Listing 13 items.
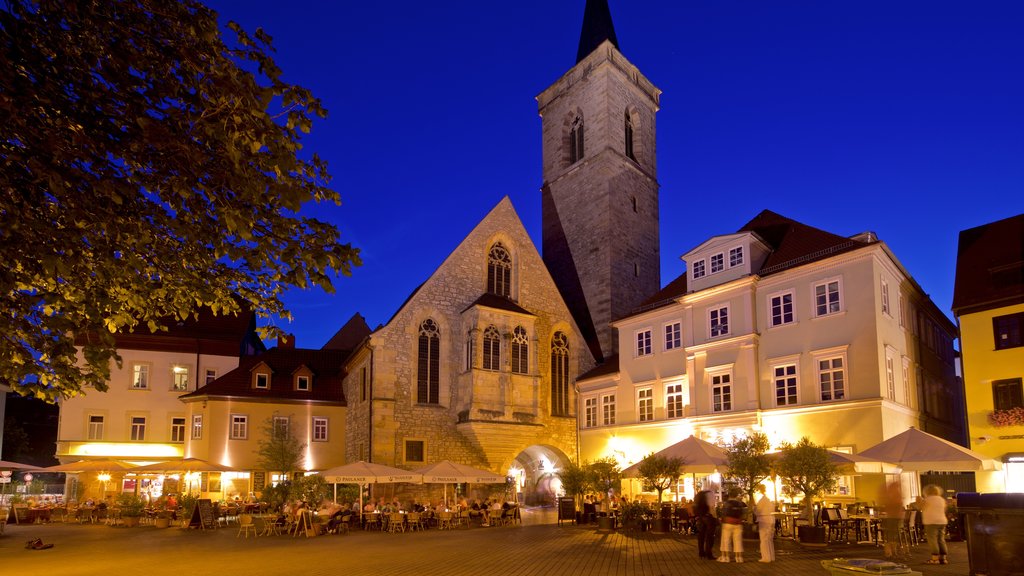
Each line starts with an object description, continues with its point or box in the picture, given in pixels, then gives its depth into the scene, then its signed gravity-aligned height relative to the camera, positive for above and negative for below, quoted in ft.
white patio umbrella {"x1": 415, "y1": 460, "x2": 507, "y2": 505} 86.02 -4.74
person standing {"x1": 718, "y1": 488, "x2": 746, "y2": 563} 51.08 -6.42
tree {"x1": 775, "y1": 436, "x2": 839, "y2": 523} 62.39 -3.28
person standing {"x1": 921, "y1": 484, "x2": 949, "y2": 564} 48.91 -6.24
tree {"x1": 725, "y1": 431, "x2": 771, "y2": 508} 68.59 -3.01
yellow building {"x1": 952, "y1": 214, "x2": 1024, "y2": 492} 78.74 +7.56
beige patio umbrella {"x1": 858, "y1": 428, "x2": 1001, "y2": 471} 62.64 -2.23
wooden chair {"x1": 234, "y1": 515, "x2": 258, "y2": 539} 75.15 -8.53
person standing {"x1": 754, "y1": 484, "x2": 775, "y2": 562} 50.47 -6.23
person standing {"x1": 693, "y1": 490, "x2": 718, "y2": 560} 53.31 -6.68
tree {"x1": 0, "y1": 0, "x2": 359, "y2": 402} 21.93 +8.08
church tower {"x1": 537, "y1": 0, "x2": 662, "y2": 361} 140.56 +46.95
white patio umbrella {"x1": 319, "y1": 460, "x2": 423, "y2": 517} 82.33 -4.49
